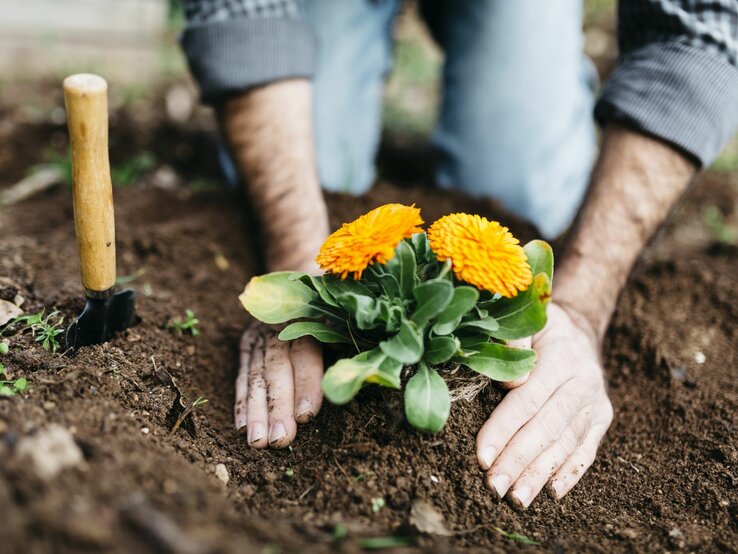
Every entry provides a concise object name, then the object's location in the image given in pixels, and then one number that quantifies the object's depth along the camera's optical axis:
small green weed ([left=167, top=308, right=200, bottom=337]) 0.58
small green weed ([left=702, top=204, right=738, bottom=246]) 0.88
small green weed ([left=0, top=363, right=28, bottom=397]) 0.45
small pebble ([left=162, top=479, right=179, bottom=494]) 0.41
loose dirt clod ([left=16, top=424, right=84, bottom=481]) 0.39
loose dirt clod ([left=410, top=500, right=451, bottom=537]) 0.45
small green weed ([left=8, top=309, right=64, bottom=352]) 0.51
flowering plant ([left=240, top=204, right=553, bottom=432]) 0.46
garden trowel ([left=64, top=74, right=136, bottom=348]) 0.44
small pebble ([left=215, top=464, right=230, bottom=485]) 0.48
